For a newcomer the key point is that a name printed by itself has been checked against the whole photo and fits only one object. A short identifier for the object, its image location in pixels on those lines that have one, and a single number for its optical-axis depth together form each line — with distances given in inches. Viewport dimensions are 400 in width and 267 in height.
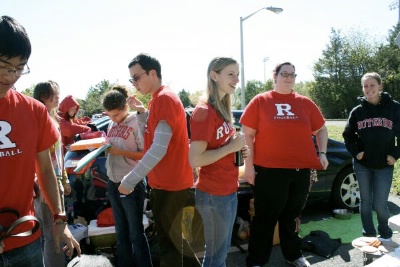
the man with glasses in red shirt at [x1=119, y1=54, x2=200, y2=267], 96.6
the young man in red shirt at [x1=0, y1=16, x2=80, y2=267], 61.5
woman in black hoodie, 150.4
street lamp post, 573.3
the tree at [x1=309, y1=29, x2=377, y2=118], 1838.1
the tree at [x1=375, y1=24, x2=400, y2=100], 1632.6
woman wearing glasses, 129.9
